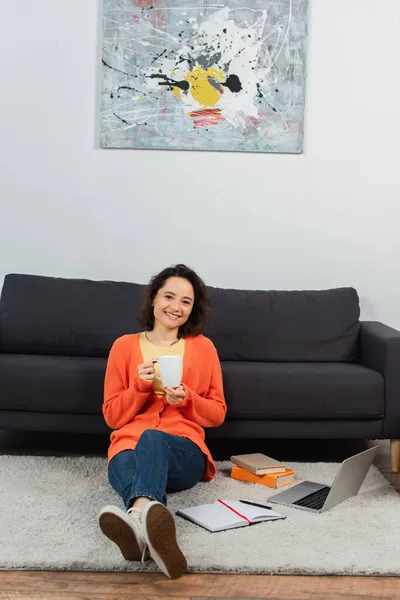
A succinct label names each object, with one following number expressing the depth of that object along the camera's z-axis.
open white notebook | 2.47
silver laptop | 2.66
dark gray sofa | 3.24
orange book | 2.96
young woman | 2.57
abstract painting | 4.04
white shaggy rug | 2.20
